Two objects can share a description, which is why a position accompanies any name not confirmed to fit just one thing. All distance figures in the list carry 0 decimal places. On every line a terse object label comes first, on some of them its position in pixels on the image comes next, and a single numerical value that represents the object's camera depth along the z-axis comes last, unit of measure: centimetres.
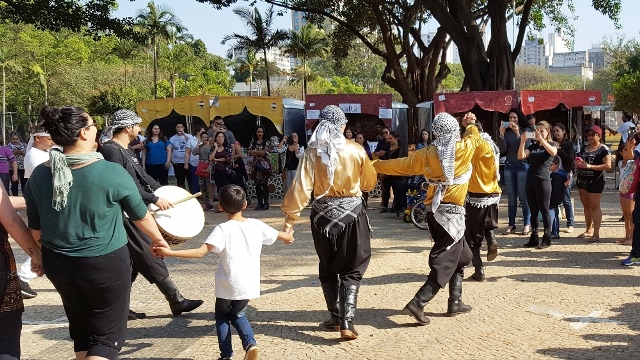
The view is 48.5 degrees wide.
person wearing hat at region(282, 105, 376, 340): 576
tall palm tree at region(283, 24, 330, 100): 4525
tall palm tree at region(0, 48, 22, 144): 4647
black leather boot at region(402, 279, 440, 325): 598
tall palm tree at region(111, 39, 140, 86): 5255
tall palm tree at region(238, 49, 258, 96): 5442
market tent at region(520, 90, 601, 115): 1688
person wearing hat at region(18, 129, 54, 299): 817
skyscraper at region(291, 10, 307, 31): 17882
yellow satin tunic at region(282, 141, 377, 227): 579
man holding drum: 586
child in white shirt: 498
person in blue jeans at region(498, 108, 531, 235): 1047
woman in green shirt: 374
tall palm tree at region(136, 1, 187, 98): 4700
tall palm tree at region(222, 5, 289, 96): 4069
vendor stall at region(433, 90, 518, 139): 1672
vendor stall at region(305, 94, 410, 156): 1738
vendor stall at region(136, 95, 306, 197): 1795
